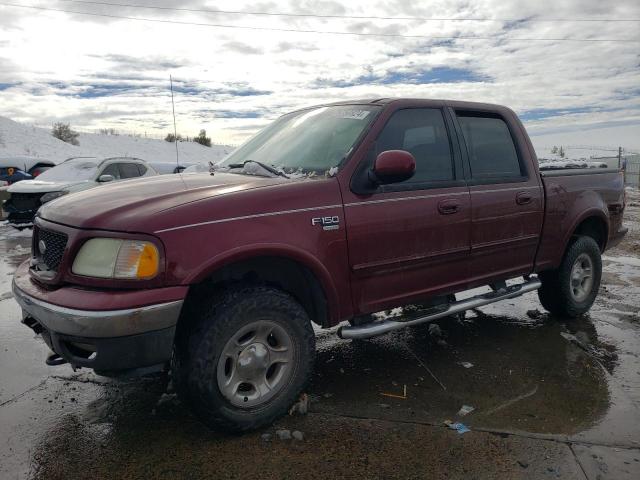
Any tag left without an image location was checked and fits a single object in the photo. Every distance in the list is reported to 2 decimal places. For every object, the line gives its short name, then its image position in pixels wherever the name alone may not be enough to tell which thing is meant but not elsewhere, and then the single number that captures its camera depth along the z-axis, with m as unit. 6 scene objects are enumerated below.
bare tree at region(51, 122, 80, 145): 52.00
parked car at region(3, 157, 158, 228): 10.27
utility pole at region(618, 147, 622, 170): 20.78
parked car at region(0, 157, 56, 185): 14.53
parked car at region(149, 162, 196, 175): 19.52
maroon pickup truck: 2.61
